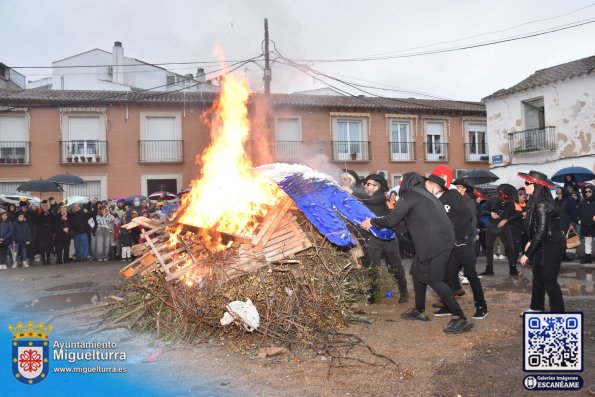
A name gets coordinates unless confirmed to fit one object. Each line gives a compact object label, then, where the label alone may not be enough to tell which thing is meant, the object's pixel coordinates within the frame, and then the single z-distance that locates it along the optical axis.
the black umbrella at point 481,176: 14.89
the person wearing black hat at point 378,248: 6.89
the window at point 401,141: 27.94
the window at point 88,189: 23.48
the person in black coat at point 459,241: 6.03
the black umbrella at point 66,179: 16.20
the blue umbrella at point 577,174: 14.12
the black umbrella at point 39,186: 14.40
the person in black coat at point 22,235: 12.39
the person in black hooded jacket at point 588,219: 11.01
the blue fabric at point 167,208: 8.99
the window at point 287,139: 26.11
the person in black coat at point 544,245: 5.32
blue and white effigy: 5.73
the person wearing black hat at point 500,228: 9.23
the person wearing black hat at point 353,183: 7.96
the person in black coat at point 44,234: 13.03
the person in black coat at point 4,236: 12.15
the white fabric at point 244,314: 4.88
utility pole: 16.36
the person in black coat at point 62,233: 13.07
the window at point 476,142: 29.35
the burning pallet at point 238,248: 5.40
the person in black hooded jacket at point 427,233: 5.44
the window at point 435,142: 28.64
